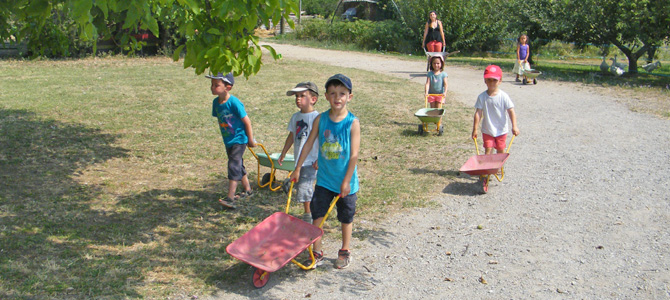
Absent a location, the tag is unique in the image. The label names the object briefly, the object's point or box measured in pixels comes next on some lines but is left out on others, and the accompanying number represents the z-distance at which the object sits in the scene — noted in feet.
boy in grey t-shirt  16.67
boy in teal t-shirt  19.04
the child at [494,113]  21.65
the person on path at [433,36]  46.34
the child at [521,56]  47.98
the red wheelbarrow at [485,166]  20.03
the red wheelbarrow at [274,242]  13.65
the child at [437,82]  30.32
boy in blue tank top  14.02
